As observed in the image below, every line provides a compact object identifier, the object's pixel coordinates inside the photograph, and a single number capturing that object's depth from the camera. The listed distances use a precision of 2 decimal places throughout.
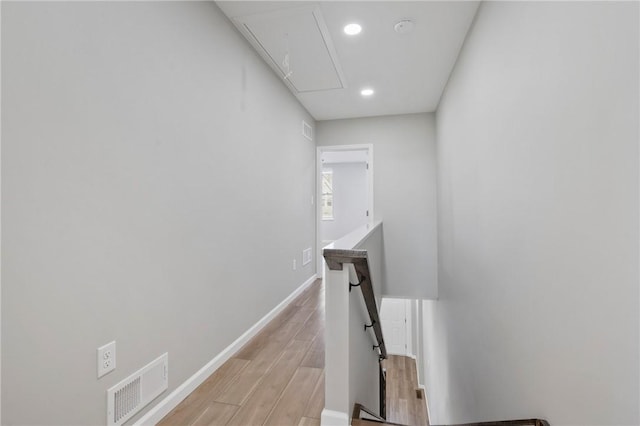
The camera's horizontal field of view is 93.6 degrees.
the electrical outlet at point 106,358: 1.29
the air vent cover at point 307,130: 4.25
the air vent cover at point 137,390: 1.35
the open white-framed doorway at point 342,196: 9.13
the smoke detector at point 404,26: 2.33
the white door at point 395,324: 6.97
